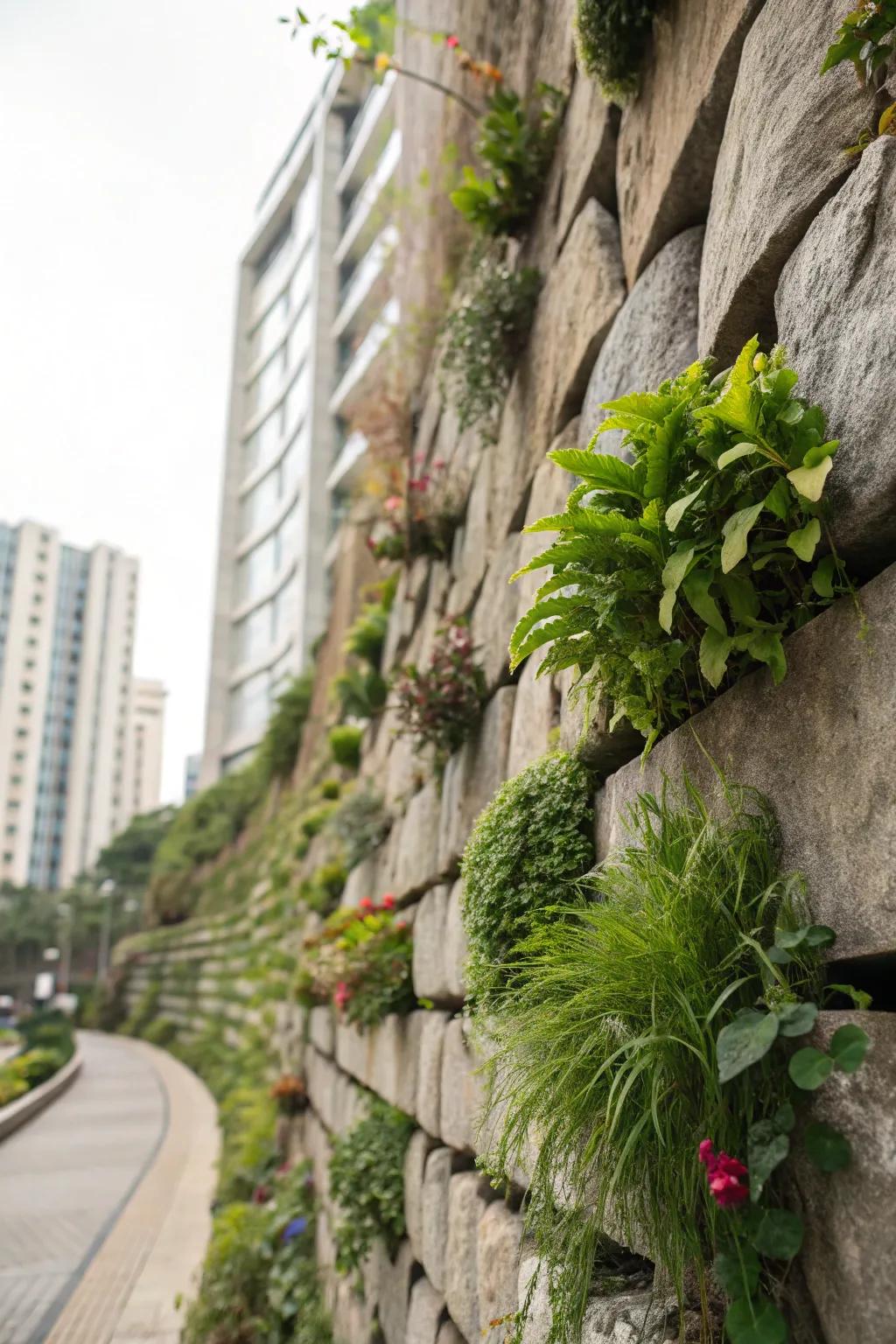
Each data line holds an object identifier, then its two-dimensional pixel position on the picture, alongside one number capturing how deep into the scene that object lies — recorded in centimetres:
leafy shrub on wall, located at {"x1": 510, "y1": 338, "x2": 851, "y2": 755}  141
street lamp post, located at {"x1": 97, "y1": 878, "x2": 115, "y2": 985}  3684
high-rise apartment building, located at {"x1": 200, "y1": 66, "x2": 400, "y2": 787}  2564
